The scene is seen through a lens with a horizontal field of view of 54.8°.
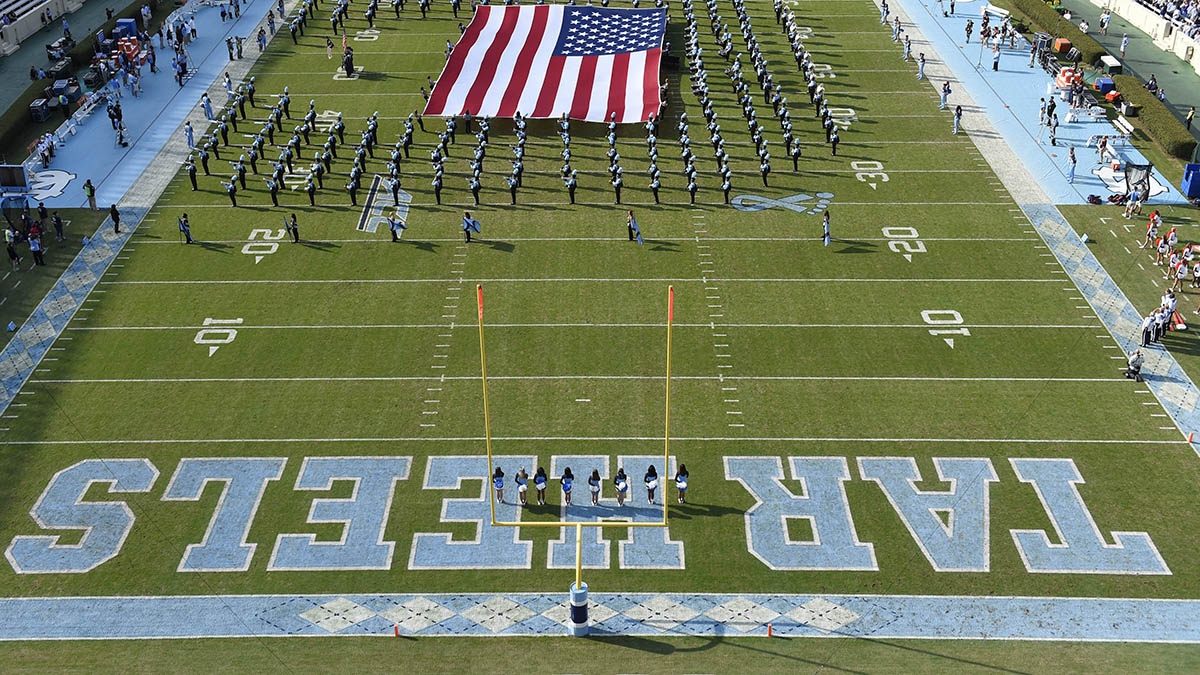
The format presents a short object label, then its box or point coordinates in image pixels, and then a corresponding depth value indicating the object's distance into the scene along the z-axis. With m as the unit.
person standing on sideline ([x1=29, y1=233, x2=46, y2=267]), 34.06
